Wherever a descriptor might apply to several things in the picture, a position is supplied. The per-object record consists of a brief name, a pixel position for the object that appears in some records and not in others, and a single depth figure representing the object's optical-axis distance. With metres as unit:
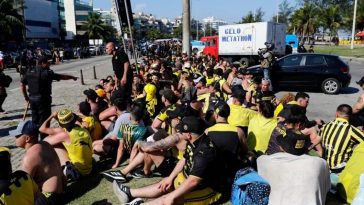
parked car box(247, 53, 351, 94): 14.52
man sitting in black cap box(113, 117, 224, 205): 4.33
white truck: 28.14
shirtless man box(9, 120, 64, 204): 4.65
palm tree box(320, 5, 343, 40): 64.14
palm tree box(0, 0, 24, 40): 43.41
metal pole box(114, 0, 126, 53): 11.31
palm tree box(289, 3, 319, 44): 67.31
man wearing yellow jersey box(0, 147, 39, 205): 3.61
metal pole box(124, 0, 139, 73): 11.43
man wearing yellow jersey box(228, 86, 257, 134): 6.35
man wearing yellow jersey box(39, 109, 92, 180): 5.86
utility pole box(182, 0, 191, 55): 19.84
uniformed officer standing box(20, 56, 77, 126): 7.55
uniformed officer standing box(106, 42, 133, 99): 8.54
